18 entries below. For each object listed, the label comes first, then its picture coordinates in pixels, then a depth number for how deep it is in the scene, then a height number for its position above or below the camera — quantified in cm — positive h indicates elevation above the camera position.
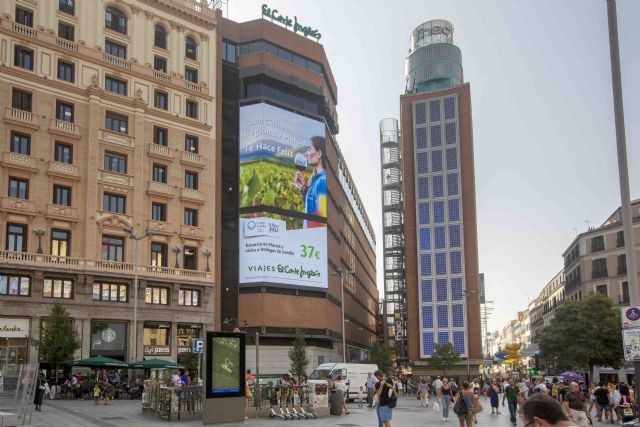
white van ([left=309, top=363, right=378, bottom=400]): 4719 -350
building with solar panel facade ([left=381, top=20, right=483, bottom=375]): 8831 +1209
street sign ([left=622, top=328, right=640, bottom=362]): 1245 -45
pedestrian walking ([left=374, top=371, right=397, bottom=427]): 1945 -216
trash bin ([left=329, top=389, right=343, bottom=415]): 3206 -366
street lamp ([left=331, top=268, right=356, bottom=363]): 6348 +491
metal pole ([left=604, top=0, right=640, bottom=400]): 1343 +340
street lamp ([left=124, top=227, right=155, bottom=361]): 4914 +159
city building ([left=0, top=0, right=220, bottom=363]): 5094 +1179
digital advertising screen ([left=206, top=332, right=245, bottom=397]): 2538 -148
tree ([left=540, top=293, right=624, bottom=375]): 6781 -143
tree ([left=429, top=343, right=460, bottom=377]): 8181 -423
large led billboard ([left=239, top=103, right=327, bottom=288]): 6662 +1176
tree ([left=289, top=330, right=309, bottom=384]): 6066 -295
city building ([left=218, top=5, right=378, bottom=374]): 6619 +1293
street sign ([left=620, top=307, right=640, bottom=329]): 1284 +5
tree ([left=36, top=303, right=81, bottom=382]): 4581 -89
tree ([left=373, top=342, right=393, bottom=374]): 7686 -397
